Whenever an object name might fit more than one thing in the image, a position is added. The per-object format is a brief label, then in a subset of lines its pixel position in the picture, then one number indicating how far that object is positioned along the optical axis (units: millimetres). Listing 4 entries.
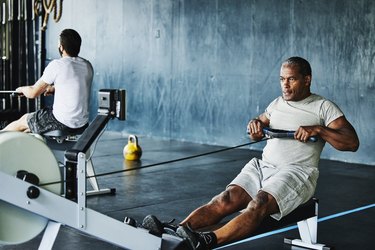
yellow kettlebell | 6270
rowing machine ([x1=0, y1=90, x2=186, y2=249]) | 2492
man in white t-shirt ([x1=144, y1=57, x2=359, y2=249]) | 2977
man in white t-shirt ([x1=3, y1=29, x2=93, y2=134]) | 4367
